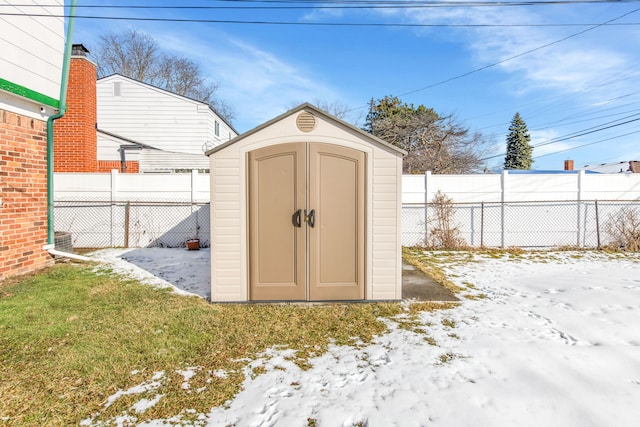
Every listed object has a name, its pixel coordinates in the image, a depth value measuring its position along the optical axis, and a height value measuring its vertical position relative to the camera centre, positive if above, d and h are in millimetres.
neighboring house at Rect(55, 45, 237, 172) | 9531 +3228
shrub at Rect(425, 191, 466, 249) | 9070 -484
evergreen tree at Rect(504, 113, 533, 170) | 32906 +6240
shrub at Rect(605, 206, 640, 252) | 8781 -477
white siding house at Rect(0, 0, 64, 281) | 5207 +1459
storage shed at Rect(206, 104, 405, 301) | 4461 +36
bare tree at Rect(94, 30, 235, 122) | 22234 +9626
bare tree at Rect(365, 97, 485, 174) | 19750 +4122
